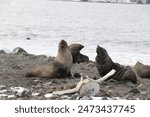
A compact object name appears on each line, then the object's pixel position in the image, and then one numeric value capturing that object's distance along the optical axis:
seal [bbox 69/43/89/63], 17.08
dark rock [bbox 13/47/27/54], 20.61
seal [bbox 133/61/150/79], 14.51
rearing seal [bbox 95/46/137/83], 12.55
